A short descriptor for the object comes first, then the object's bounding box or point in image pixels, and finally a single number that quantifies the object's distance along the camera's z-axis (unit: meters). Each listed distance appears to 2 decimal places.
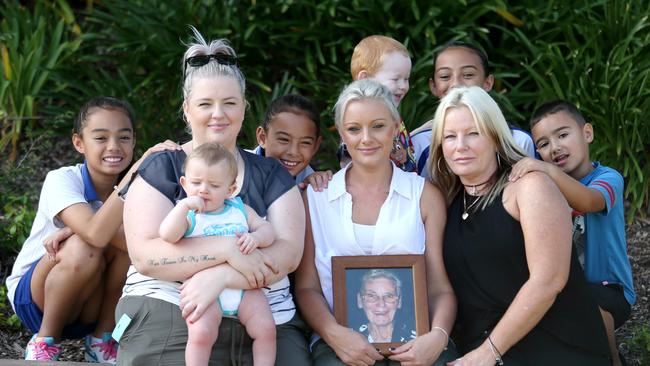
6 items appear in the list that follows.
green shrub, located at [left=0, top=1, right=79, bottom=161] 7.02
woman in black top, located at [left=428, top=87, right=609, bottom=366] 3.80
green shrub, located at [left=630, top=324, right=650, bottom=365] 4.69
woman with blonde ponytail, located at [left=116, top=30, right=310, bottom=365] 3.70
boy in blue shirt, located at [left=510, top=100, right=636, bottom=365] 4.23
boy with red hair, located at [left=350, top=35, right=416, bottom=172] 4.99
